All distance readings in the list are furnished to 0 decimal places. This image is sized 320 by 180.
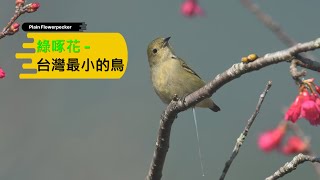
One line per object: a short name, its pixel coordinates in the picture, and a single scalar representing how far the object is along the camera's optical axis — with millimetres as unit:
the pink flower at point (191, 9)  9844
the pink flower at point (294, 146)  6462
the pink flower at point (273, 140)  6641
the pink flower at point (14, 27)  5749
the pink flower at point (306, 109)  5652
